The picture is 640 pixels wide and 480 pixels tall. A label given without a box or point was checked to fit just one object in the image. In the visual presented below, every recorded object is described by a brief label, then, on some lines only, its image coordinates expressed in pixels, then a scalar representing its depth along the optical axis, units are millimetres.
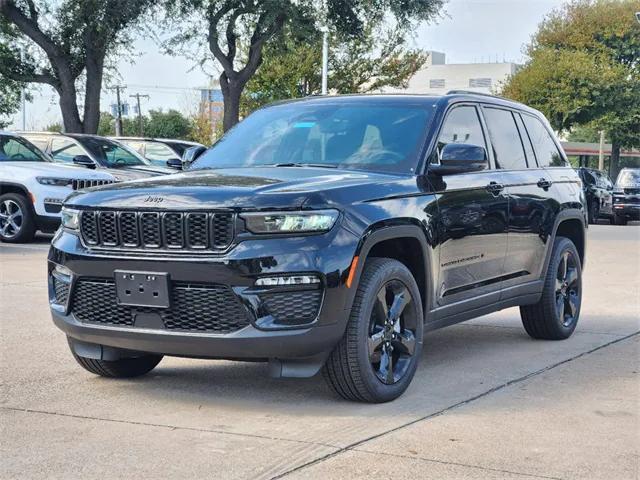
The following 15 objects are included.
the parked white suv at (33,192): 15203
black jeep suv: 5266
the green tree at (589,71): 49750
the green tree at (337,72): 44781
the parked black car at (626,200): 31312
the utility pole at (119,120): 68562
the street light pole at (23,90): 29911
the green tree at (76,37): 26359
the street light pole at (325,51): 29031
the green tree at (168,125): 84188
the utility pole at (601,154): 62250
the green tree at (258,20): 27531
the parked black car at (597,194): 30938
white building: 111438
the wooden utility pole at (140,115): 82531
